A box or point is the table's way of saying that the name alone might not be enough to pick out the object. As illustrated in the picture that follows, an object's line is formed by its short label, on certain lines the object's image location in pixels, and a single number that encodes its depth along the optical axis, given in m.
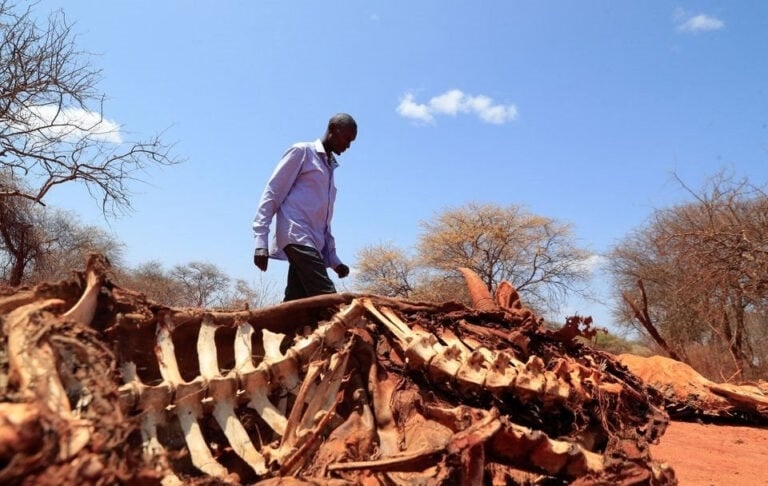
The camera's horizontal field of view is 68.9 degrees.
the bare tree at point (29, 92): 9.64
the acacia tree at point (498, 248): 24.45
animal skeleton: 1.58
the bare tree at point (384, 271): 26.05
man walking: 4.04
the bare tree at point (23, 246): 12.54
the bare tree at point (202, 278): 25.65
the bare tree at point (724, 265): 11.29
